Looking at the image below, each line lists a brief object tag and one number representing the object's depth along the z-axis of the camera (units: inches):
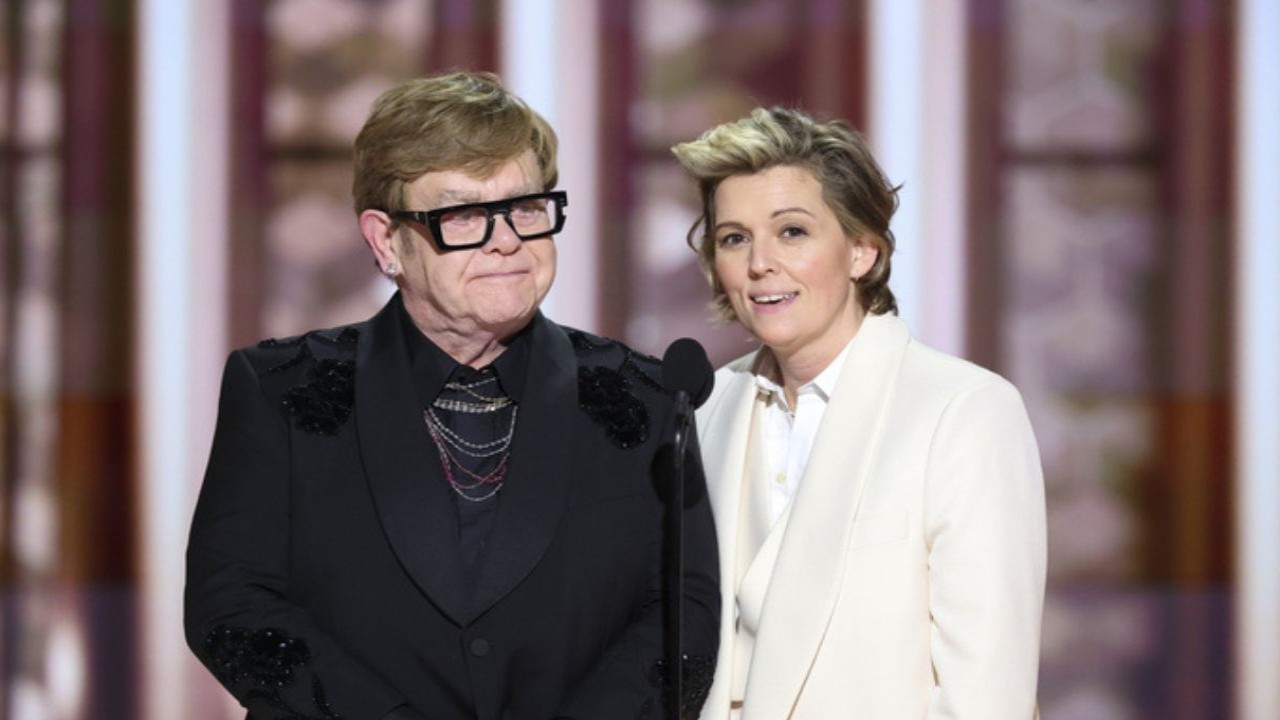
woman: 542.6
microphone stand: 538.5
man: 542.1
